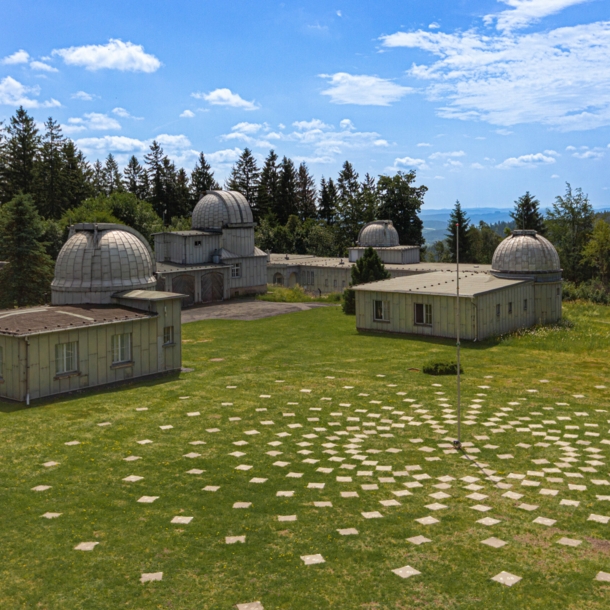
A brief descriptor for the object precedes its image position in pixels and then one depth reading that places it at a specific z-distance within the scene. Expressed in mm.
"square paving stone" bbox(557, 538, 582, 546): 12620
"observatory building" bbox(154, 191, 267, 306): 56375
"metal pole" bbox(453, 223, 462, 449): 18811
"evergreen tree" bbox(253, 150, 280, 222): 111500
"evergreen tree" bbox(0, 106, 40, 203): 89625
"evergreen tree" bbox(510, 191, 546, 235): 94188
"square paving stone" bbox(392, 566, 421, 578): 11480
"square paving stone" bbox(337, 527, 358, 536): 13117
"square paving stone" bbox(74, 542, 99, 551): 12609
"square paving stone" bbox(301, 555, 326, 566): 11945
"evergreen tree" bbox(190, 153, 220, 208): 114944
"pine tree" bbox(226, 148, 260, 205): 113188
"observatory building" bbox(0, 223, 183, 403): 24531
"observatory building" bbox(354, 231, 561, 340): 38281
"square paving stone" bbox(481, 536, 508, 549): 12562
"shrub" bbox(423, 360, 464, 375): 28906
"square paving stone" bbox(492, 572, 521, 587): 11211
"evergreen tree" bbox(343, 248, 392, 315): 51531
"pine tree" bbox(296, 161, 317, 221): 118500
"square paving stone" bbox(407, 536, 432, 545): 12711
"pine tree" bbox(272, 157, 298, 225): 113062
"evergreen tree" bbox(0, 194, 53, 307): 55500
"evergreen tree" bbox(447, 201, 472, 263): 93825
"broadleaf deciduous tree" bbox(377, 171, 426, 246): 94812
